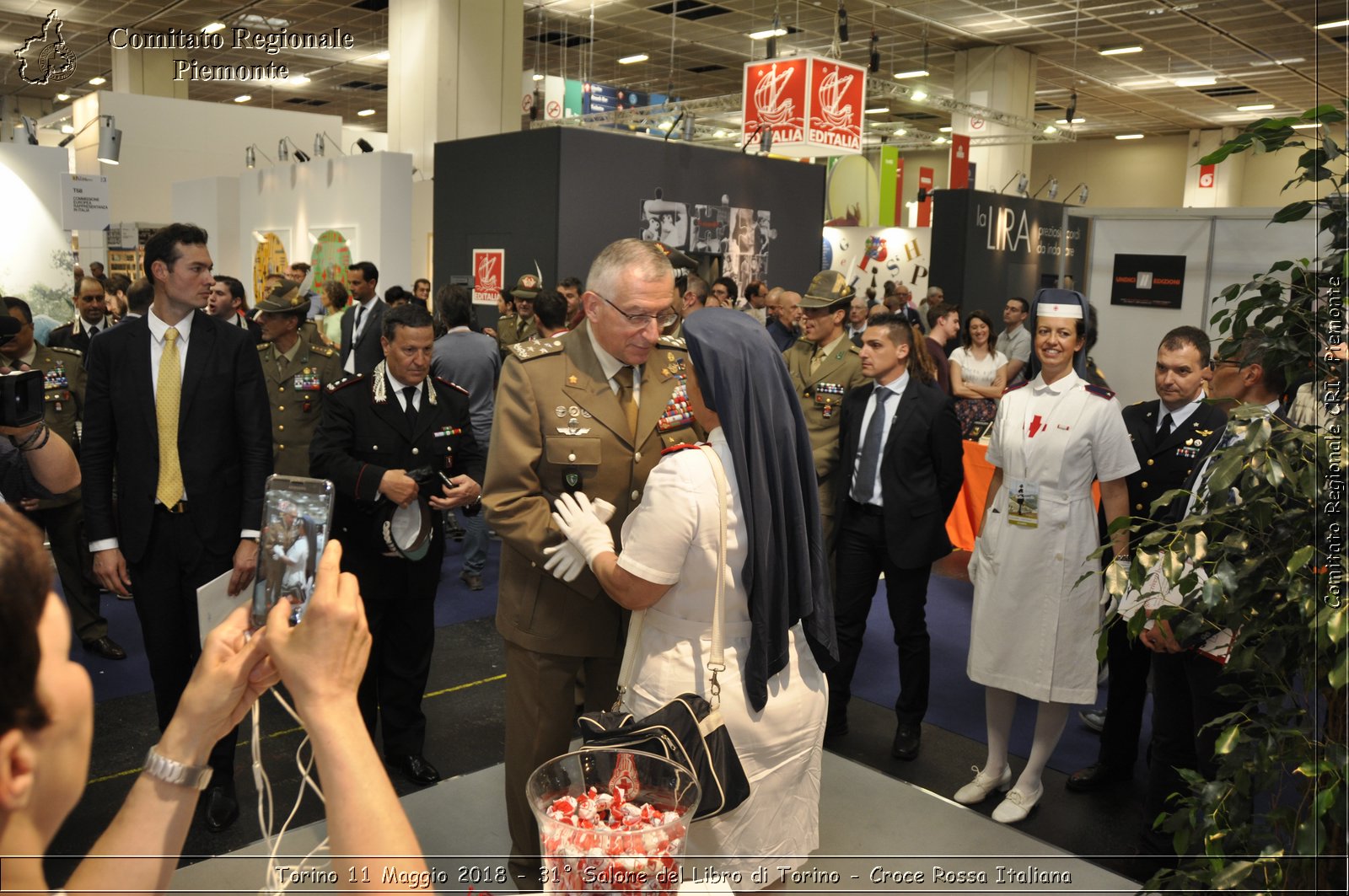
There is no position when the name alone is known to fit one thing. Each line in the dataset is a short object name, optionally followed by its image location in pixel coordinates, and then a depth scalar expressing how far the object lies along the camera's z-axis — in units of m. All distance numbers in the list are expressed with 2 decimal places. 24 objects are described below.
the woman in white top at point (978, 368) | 7.72
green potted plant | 1.46
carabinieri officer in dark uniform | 3.31
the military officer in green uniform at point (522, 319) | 7.39
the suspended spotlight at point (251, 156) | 13.33
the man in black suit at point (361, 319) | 6.84
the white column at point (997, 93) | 16.30
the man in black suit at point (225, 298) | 6.13
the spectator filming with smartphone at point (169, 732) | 0.73
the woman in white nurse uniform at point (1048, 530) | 3.27
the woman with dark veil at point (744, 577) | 1.94
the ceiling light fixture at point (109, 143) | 12.75
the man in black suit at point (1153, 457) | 3.40
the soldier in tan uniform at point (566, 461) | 2.47
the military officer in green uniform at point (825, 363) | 4.40
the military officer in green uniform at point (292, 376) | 5.16
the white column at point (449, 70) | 11.14
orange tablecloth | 6.29
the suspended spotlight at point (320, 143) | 12.05
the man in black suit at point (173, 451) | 2.98
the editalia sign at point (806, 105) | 9.84
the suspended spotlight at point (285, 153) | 12.41
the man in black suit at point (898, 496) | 3.79
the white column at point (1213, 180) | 22.12
